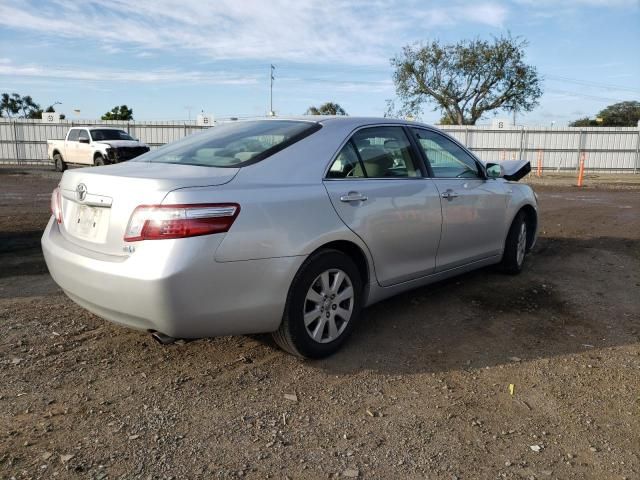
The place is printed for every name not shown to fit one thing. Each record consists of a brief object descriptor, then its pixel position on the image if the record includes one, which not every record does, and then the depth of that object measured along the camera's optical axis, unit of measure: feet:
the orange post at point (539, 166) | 79.01
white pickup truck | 63.62
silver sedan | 9.58
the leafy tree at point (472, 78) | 123.44
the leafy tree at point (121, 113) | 194.67
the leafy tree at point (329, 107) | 156.35
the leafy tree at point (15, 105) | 210.38
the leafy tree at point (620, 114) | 216.54
